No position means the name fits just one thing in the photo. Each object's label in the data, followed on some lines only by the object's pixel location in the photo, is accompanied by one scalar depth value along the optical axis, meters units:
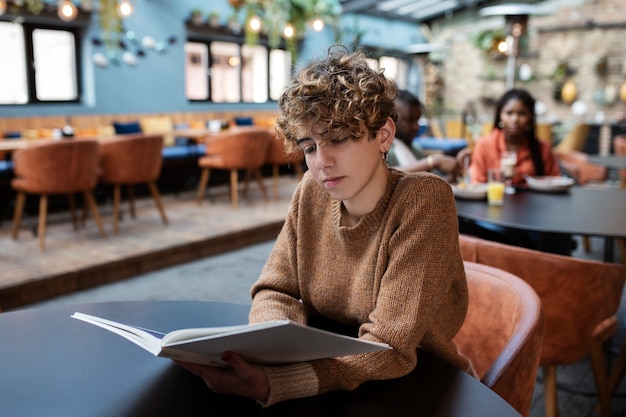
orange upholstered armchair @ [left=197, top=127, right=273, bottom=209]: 6.12
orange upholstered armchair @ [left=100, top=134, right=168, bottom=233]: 5.04
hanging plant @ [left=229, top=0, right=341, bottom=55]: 8.86
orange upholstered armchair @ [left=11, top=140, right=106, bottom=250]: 4.43
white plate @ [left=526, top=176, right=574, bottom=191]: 2.87
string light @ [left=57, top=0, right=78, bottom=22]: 6.46
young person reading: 0.91
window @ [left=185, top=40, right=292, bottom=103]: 9.72
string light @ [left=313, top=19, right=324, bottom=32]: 9.15
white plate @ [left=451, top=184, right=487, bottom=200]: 2.64
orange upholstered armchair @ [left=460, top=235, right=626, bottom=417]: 1.72
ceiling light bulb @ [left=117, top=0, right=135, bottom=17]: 6.99
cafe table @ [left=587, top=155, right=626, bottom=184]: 4.26
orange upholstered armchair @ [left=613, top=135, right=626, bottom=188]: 5.45
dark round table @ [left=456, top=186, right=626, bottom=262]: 2.15
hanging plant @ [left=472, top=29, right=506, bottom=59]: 12.35
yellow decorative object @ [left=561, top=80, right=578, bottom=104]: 11.43
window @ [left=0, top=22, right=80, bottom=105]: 7.30
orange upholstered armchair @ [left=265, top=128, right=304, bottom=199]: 6.79
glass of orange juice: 2.59
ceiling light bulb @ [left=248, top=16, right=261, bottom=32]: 8.39
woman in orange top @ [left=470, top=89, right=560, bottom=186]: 3.25
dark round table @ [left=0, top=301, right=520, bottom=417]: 0.84
